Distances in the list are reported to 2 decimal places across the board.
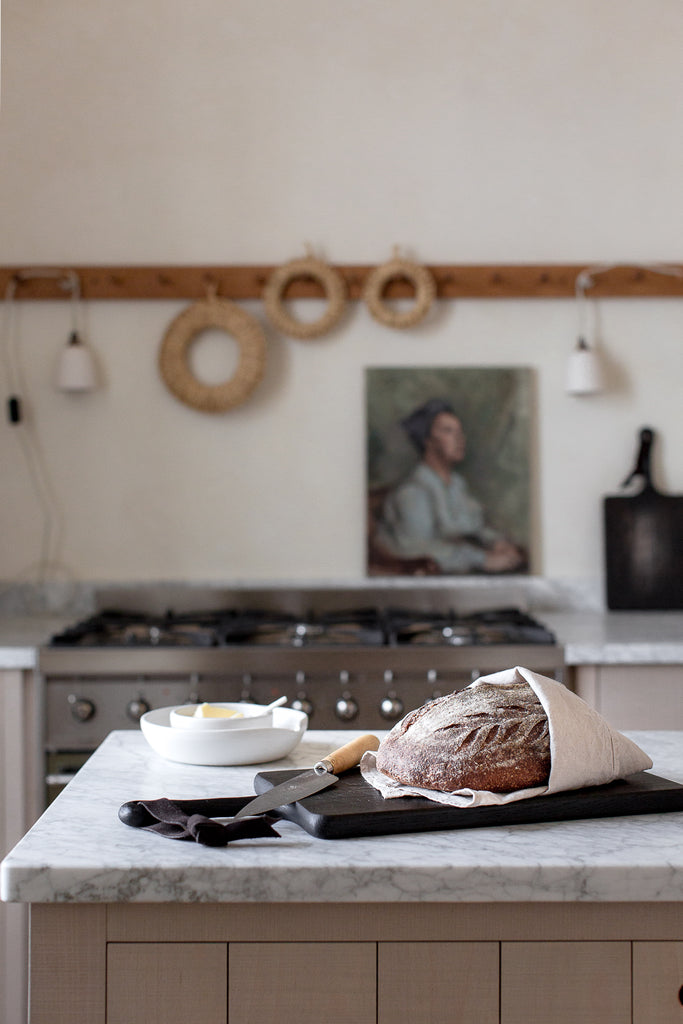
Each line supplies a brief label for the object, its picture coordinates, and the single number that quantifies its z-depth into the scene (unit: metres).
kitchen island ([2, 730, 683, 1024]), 1.04
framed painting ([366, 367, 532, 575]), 3.21
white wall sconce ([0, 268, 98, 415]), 3.11
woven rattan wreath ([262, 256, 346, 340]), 3.17
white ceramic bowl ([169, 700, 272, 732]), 1.39
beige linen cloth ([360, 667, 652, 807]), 1.15
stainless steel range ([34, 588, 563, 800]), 2.48
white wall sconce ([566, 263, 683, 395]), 3.13
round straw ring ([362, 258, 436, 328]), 3.16
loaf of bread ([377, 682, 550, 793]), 1.15
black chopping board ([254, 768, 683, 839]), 1.09
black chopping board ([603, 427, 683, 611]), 3.16
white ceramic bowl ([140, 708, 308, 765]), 1.37
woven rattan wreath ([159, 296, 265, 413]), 3.16
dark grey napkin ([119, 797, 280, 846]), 1.05
